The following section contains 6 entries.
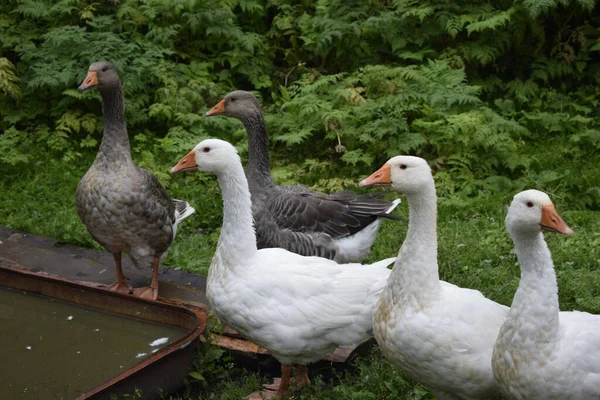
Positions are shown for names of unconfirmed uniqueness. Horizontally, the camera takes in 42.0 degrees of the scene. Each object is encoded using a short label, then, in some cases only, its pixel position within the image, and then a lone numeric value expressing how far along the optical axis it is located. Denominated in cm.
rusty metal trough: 446
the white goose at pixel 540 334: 361
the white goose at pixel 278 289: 457
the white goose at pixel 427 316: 399
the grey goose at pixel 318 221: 597
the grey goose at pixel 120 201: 586
